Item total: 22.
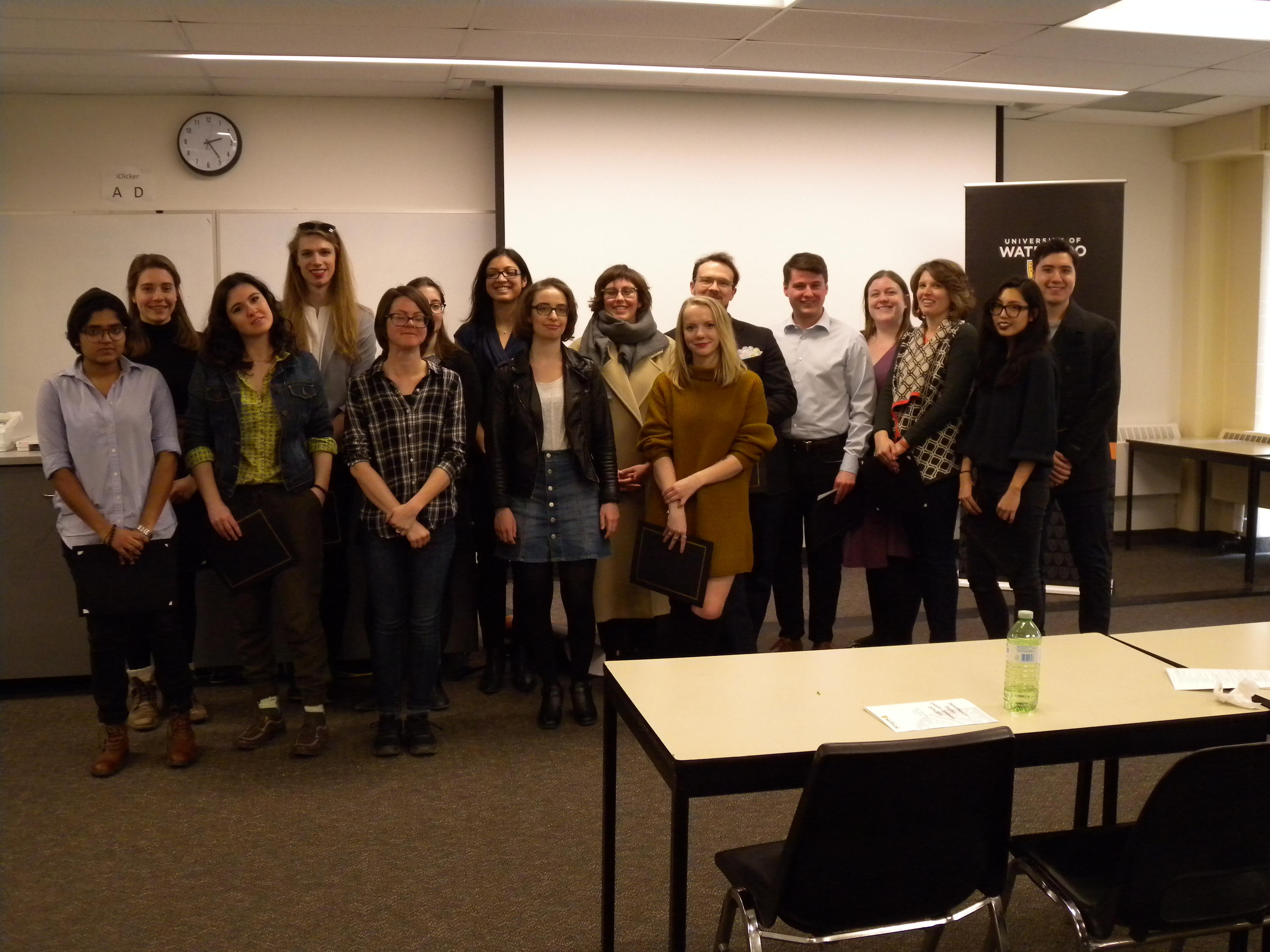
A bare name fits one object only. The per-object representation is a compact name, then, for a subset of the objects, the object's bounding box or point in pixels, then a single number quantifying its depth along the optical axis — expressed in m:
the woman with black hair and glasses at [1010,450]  3.55
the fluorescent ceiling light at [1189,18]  4.56
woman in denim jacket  3.23
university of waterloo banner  5.55
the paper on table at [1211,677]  2.01
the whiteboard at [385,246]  5.84
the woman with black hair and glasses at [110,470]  3.09
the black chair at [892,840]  1.55
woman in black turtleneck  3.49
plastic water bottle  1.89
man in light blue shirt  3.94
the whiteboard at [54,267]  5.66
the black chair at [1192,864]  1.57
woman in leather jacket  3.43
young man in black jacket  3.85
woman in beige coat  3.66
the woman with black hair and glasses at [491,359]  3.74
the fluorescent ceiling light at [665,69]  5.04
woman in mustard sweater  3.45
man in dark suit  3.77
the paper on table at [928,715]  1.85
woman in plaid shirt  3.23
